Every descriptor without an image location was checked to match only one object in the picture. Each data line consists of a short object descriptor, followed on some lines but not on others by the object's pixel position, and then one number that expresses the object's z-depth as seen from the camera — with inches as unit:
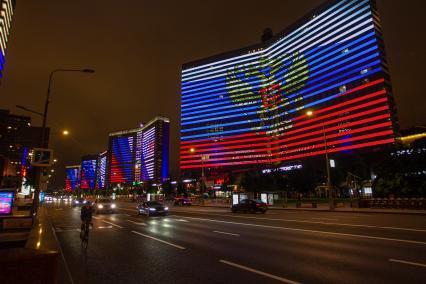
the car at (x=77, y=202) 2173.7
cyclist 485.5
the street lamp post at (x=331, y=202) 1366.1
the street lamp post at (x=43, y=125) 654.0
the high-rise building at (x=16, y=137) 5398.6
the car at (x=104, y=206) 1349.7
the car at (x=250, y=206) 1273.4
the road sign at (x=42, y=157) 609.3
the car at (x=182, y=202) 2319.1
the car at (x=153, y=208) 1157.7
